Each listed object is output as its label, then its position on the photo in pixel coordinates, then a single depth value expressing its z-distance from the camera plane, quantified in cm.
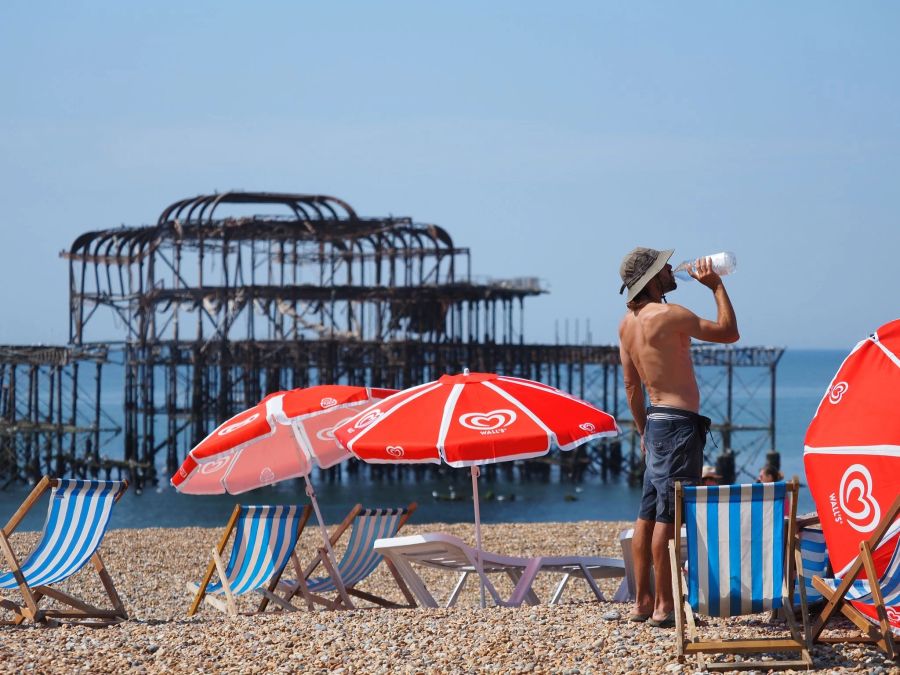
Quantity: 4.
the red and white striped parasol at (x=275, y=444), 1439
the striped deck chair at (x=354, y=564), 1536
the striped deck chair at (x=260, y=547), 1515
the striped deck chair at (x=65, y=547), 1405
